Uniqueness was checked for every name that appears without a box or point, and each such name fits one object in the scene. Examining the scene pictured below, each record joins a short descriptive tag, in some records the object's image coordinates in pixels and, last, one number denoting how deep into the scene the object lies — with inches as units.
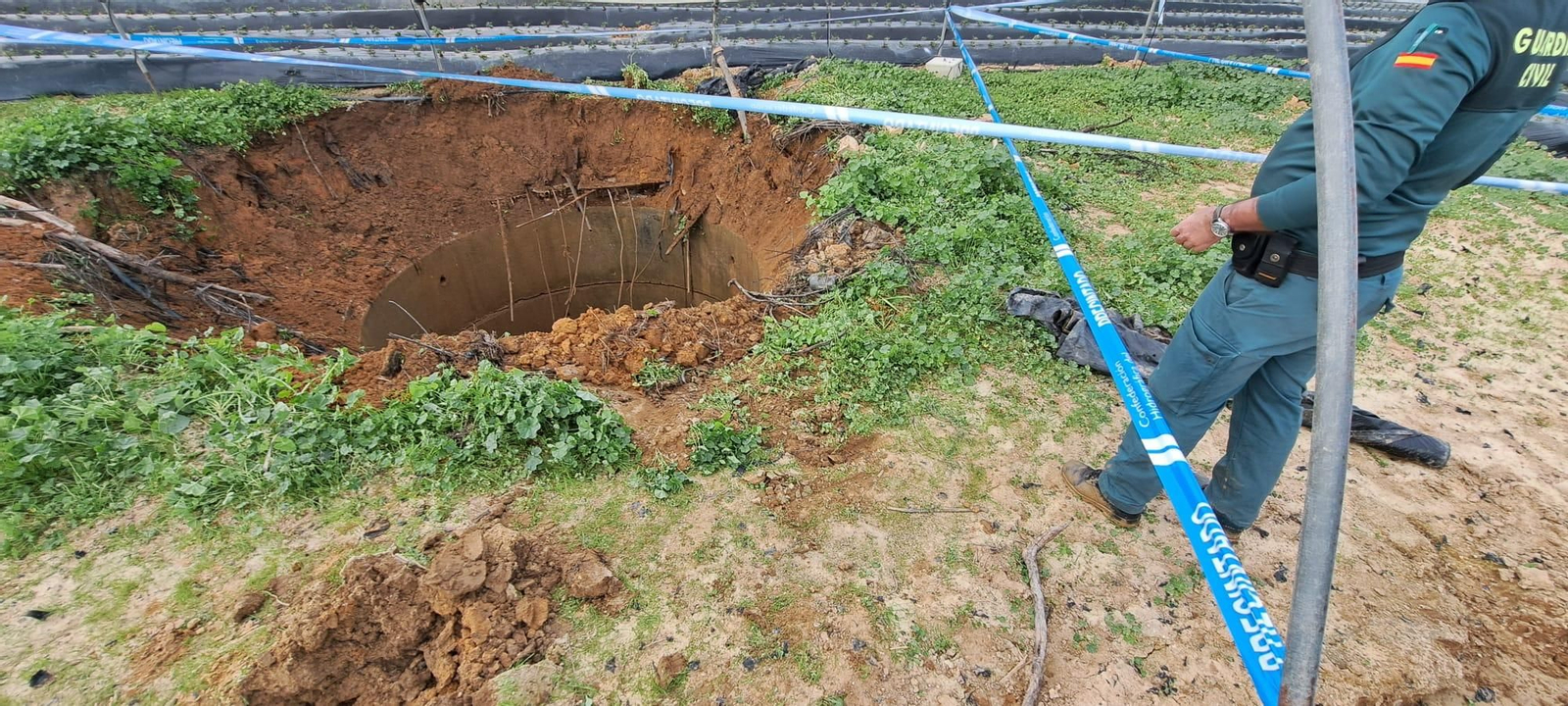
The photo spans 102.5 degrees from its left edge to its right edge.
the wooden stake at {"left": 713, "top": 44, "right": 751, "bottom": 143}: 208.8
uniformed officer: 53.7
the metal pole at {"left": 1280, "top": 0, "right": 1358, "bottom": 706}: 48.3
